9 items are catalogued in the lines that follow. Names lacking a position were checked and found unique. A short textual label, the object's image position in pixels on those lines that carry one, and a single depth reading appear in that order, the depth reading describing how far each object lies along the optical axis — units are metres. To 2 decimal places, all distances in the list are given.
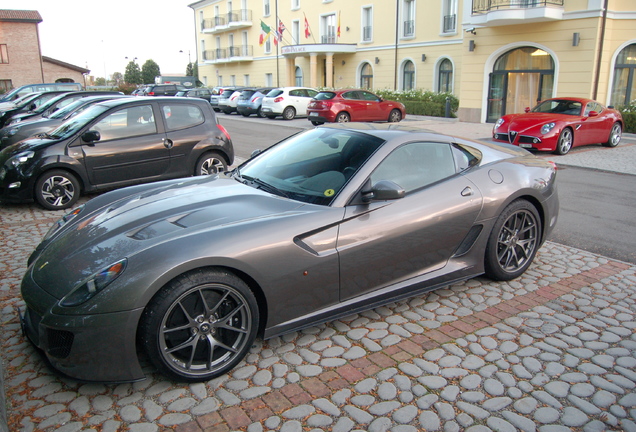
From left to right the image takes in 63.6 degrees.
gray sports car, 2.91
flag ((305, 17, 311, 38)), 38.44
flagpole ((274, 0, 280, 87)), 44.81
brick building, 49.72
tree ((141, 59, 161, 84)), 88.44
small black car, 7.32
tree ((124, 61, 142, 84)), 90.07
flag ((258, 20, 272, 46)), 39.12
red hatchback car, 21.12
